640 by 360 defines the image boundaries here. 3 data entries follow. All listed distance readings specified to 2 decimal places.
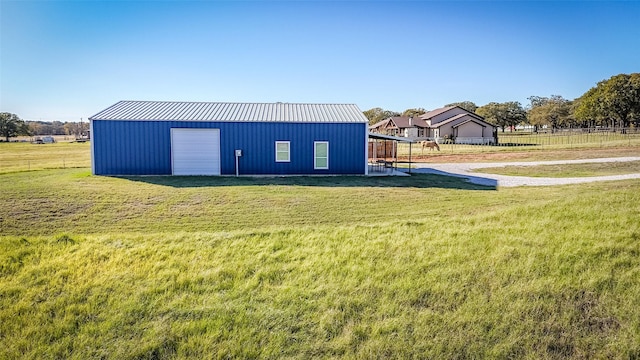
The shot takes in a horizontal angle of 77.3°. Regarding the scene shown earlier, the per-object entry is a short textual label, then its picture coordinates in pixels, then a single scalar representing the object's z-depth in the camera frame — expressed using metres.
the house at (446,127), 53.00
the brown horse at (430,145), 36.78
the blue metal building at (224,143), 16.95
